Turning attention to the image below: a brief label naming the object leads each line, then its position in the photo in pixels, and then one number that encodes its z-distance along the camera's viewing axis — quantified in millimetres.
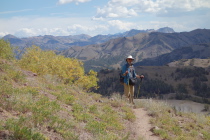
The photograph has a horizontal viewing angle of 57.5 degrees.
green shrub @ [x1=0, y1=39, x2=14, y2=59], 18359
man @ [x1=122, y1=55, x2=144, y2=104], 11567
